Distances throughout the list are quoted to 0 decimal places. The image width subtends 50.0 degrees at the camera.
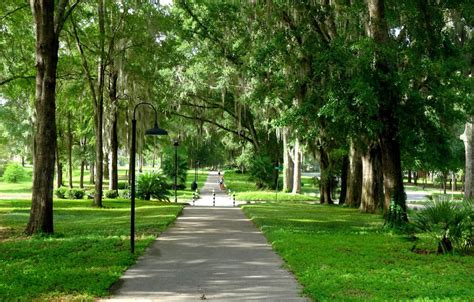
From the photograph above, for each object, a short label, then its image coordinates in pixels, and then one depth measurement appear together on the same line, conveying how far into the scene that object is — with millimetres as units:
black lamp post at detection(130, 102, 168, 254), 10898
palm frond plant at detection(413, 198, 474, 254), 11359
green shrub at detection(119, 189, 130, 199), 32719
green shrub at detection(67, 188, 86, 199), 31578
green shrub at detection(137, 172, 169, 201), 30953
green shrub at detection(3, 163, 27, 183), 58625
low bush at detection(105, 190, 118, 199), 31531
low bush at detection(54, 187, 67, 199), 32019
